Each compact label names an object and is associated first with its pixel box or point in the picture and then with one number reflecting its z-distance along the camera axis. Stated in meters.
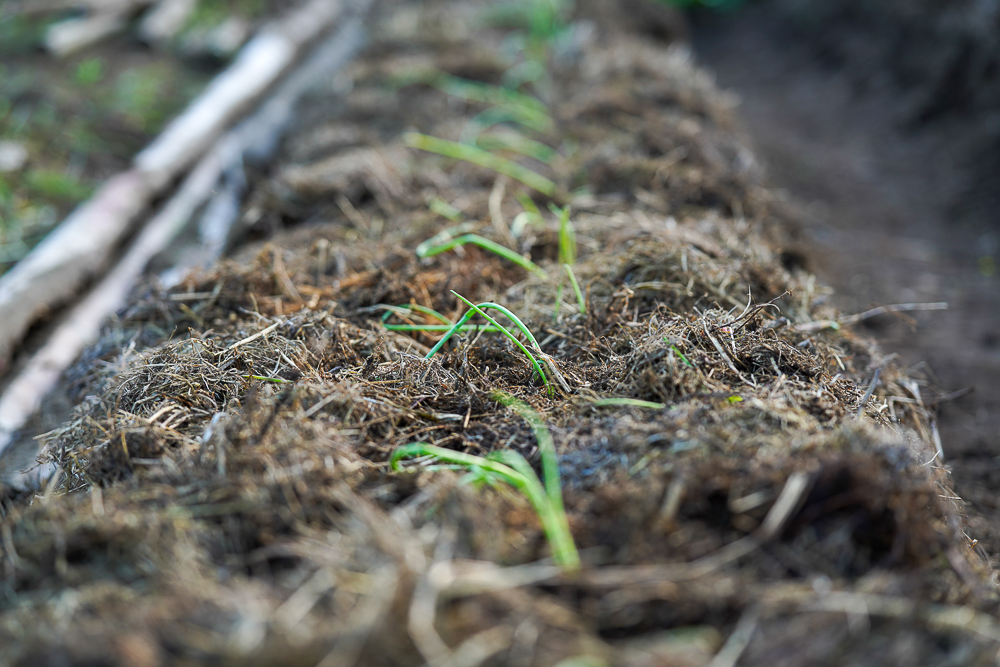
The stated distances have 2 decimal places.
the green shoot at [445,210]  2.67
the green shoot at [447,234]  2.36
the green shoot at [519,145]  3.25
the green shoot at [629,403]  1.48
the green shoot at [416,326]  1.85
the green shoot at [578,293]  1.89
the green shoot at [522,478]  1.09
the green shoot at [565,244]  2.14
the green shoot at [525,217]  2.39
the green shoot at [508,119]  3.49
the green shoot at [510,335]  1.63
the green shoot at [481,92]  3.73
